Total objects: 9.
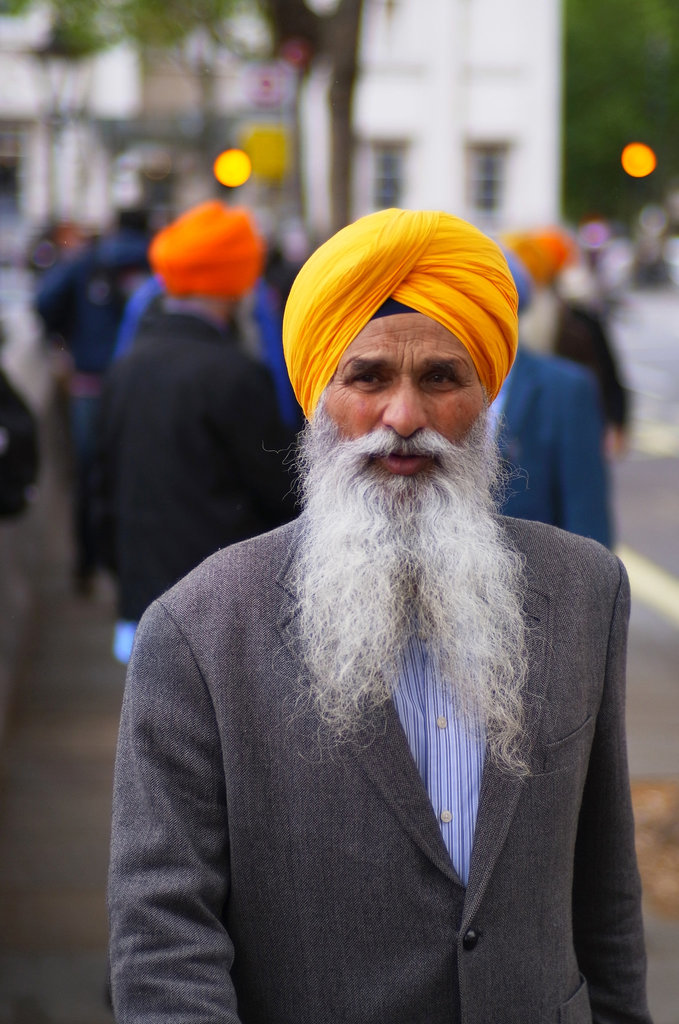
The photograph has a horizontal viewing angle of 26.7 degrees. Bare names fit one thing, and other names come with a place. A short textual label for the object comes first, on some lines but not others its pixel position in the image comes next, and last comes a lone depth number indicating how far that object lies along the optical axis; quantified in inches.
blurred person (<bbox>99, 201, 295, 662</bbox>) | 160.7
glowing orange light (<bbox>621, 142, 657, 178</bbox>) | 362.9
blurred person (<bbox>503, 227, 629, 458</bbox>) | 260.3
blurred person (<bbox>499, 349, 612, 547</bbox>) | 165.3
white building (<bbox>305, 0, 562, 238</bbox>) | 1566.2
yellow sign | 698.2
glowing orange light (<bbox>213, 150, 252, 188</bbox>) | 487.2
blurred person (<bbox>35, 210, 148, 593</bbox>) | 336.8
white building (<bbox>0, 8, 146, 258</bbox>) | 1584.6
